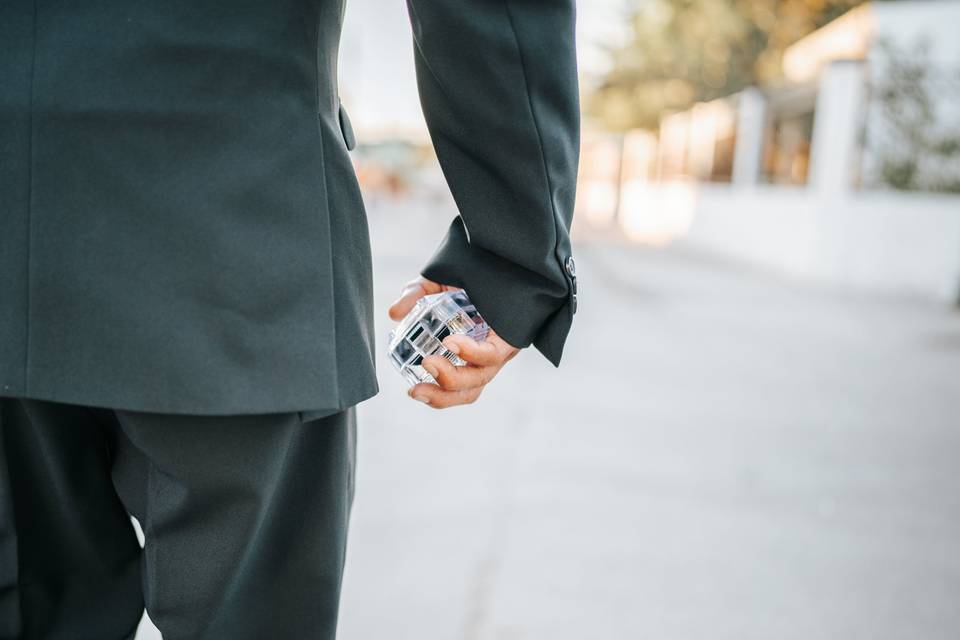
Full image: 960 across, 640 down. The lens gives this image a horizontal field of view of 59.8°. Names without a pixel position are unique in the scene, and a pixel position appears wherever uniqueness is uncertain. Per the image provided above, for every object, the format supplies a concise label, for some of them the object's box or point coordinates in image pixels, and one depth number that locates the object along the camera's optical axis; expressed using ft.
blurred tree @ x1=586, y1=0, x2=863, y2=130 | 88.53
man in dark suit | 2.96
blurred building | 31.04
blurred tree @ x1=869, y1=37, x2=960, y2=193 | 31.12
